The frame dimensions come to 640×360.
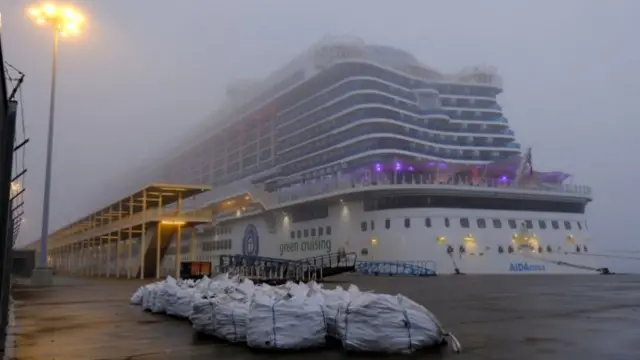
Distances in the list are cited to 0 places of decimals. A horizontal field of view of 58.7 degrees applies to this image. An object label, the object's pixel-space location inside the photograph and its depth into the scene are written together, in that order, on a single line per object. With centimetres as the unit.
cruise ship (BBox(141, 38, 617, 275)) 4162
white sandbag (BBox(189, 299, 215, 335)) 812
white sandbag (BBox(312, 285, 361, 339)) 733
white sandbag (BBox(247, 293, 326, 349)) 696
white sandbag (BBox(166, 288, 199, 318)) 1078
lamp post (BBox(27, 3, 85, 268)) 2434
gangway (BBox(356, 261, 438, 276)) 3766
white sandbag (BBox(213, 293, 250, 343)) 757
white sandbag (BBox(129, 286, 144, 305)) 1404
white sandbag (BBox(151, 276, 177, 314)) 1180
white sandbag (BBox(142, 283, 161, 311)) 1234
